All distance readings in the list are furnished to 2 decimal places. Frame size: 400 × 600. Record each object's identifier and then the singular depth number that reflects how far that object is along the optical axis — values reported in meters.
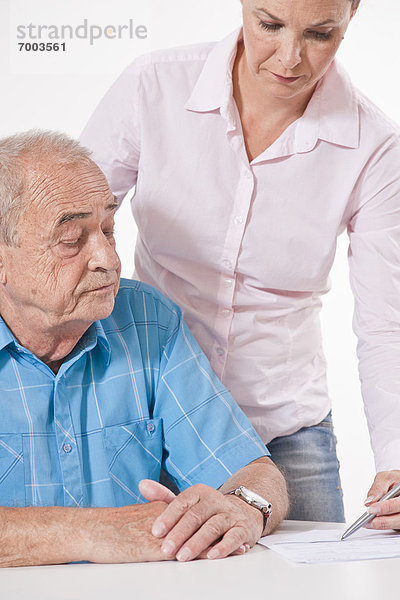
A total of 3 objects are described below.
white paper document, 1.30
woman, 1.83
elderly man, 1.56
